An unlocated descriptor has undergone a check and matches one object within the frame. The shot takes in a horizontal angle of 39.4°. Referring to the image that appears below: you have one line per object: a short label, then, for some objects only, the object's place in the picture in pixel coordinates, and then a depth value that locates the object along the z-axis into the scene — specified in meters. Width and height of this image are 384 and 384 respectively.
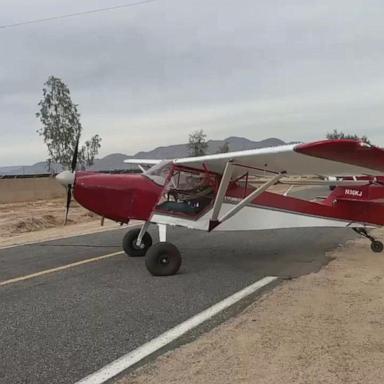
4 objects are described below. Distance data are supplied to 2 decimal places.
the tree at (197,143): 79.62
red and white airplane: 8.84
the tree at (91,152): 51.44
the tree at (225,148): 72.72
